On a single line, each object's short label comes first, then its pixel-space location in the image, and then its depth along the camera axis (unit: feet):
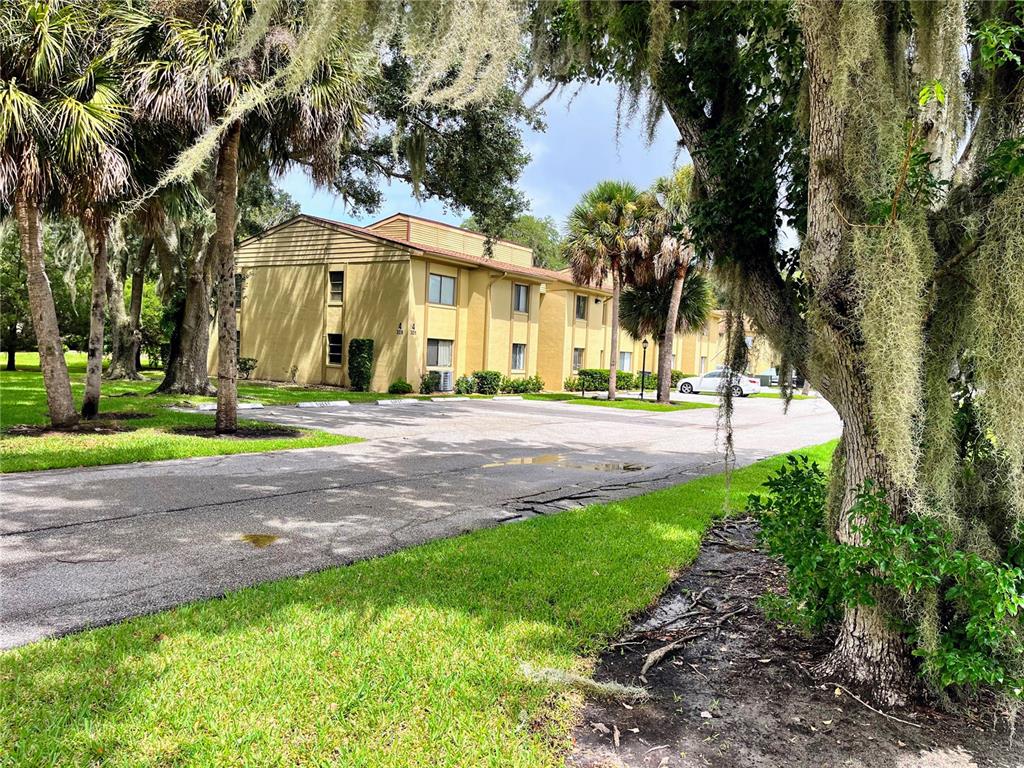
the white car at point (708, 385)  108.37
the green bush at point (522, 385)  89.15
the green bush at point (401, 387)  75.51
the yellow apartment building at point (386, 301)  77.56
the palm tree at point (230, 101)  30.22
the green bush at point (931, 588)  8.07
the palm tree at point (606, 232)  73.26
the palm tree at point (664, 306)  81.46
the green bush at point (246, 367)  87.71
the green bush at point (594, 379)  105.50
